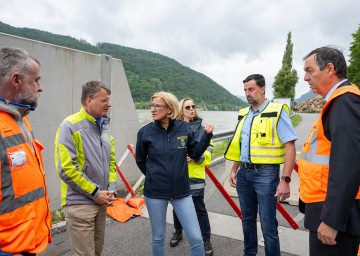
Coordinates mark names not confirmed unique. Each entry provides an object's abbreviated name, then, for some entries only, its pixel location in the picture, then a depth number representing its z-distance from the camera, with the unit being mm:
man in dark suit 1659
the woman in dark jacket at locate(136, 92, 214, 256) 2760
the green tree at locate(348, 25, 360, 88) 39212
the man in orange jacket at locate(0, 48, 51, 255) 1519
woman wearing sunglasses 3586
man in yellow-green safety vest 2911
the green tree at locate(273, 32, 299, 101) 56625
